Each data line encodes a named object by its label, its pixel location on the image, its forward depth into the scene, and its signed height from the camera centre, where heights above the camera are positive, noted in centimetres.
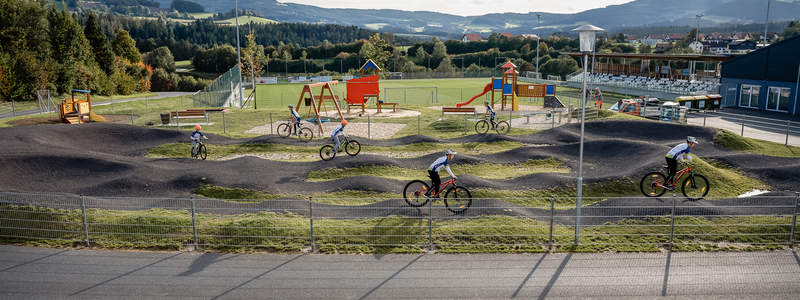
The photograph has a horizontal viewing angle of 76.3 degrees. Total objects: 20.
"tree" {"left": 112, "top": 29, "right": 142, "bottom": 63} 7262 +430
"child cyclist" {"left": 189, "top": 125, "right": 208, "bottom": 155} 2238 -259
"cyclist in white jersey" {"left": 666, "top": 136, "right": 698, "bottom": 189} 1598 -241
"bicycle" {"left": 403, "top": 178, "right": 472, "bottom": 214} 1483 -354
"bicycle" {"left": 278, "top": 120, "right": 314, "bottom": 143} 2754 -315
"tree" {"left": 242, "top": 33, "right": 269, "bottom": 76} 7600 +337
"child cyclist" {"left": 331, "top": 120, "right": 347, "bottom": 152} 2216 -238
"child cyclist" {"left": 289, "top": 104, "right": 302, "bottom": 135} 2676 -215
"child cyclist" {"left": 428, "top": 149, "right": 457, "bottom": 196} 1492 -261
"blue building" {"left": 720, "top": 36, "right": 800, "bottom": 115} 3884 -7
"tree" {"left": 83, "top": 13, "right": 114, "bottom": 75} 6181 +367
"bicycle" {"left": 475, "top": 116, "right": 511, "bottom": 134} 3022 -298
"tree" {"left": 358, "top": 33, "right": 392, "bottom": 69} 9181 +465
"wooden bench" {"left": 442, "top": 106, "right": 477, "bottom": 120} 3505 -224
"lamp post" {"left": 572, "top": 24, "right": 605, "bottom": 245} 1193 +93
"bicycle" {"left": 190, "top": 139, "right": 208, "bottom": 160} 2284 -338
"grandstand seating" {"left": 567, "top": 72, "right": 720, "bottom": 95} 4866 -60
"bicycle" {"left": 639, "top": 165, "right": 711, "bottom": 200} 1647 -349
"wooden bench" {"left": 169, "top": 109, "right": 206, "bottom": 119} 3362 -244
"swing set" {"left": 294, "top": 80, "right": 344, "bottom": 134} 3055 -138
